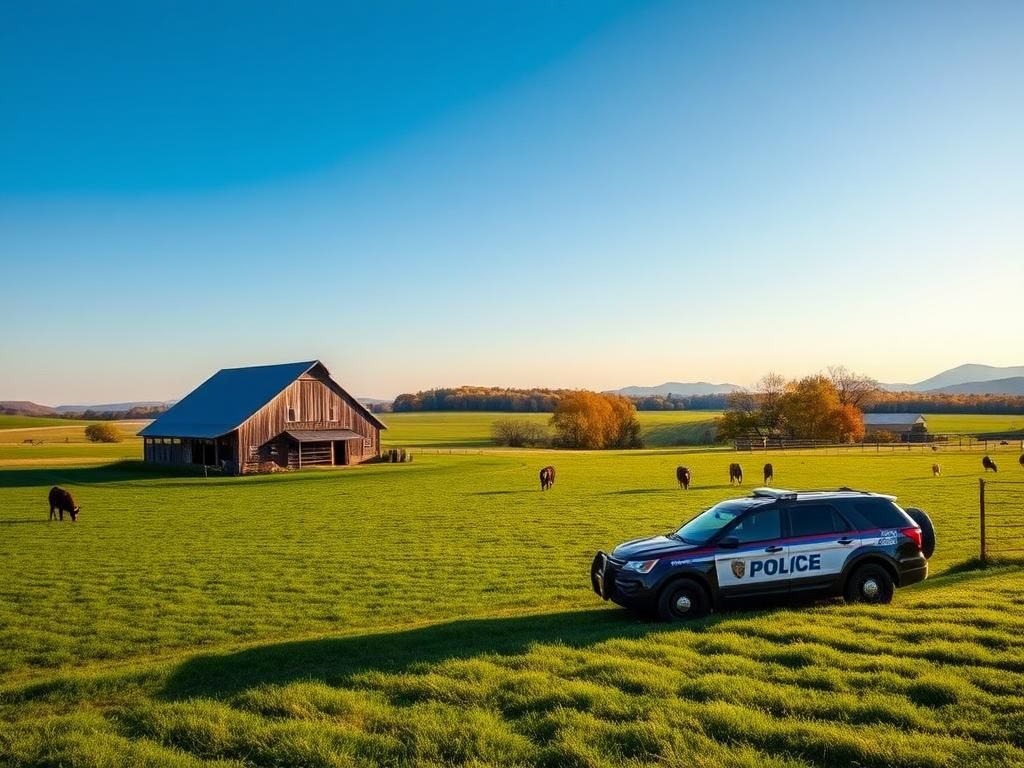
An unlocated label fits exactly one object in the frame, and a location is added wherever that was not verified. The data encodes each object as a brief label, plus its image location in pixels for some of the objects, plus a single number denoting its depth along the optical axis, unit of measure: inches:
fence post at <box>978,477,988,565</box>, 625.0
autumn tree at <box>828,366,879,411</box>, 4569.1
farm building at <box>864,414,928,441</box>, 4549.7
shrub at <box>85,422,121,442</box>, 4114.2
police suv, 474.3
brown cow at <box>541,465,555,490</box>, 1557.3
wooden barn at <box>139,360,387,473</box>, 2263.8
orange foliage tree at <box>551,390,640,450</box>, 4163.4
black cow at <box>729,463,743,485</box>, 1578.5
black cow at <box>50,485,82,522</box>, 1173.1
